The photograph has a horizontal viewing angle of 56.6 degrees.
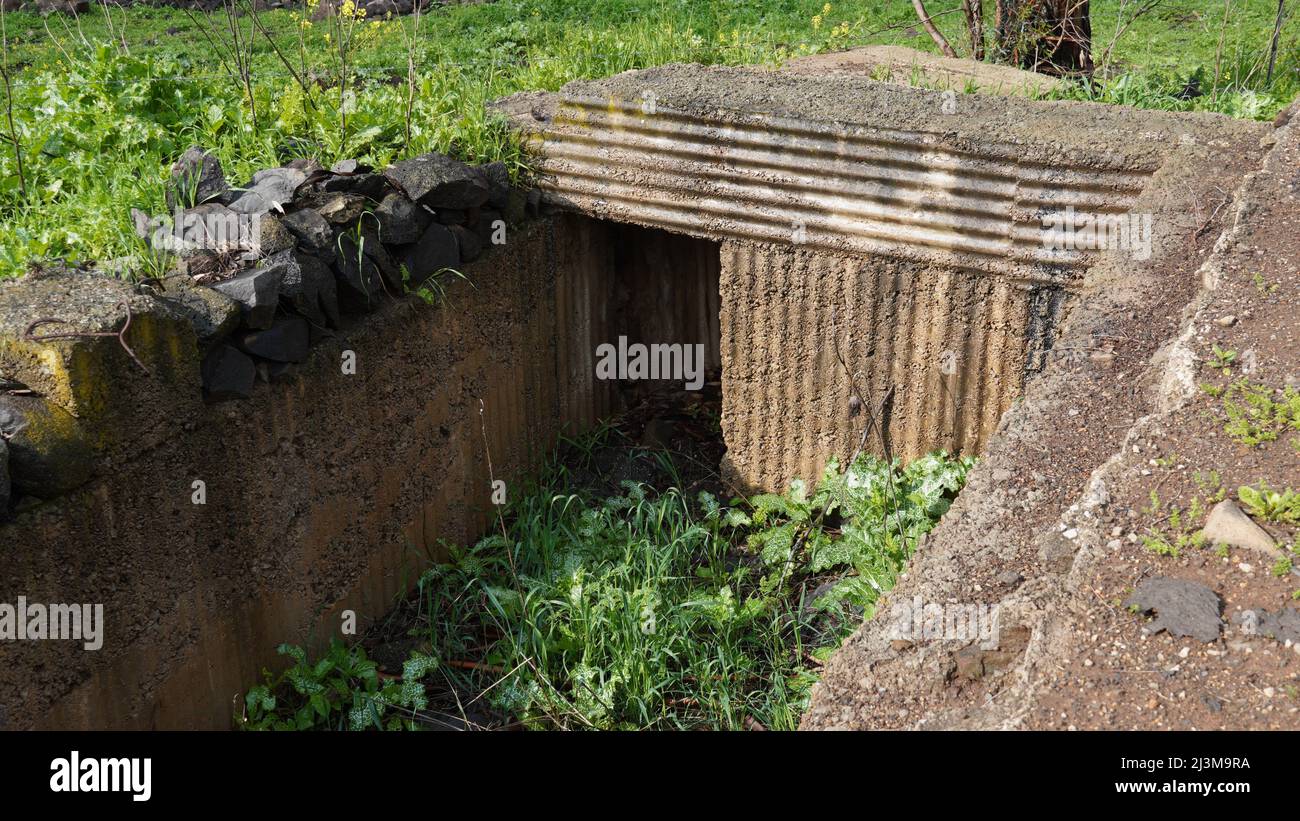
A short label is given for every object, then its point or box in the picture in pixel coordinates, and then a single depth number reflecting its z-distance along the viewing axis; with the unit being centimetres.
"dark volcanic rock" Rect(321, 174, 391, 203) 468
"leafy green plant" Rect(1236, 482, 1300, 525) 287
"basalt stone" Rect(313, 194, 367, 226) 452
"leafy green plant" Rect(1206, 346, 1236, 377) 354
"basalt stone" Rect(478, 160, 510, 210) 523
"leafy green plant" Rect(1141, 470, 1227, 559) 285
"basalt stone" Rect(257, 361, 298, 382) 411
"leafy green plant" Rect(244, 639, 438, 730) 431
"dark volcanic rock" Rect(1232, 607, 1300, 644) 255
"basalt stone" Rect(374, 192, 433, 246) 468
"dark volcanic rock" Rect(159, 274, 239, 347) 378
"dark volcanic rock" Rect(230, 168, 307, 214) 446
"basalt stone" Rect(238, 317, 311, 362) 402
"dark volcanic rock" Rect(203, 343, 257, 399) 388
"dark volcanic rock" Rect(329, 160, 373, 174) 481
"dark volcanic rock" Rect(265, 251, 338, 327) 413
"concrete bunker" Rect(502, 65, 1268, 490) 471
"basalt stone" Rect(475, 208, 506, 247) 521
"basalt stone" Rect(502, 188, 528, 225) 537
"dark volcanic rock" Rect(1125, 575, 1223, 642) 259
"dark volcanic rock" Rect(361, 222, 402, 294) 462
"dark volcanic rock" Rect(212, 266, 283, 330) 393
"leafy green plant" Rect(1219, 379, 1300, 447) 321
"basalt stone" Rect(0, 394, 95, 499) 321
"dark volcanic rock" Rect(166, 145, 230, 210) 442
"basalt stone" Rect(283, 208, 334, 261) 434
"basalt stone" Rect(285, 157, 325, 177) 470
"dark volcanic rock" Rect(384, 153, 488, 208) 486
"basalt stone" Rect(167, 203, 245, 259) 406
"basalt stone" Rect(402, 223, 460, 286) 485
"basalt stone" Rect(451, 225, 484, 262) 506
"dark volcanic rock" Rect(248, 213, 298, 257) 417
